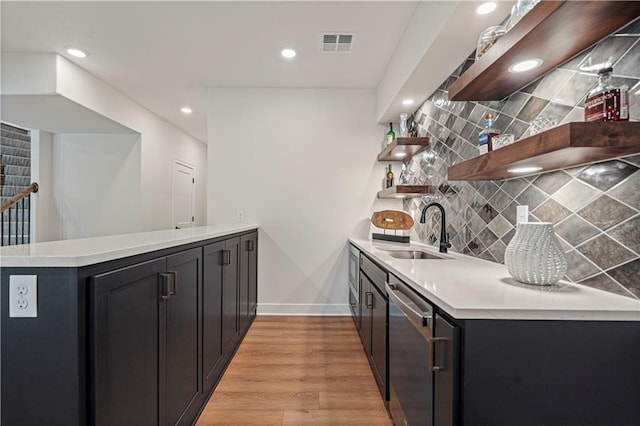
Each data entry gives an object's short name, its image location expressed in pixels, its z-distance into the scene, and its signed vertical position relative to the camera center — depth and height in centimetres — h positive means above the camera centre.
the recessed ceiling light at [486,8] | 156 +102
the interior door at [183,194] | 551 +26
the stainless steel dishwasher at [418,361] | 95 -55
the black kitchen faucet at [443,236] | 226 -18
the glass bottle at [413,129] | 316 +83
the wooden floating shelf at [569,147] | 93 +21
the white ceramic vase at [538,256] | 113 -16
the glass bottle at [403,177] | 330 +35
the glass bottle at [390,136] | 341 +81
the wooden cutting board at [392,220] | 304 -9
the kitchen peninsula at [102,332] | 89 -40
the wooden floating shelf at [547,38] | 101 +64
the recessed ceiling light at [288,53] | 286 +143
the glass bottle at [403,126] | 314 +84
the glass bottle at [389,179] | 350 +35
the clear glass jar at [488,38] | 146 +81
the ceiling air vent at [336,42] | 262 +144
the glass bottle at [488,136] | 156 +38
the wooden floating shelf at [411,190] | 286 +19
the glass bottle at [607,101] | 99 +35
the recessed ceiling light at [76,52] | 288 +144
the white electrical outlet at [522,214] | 154 -1
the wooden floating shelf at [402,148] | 282 +60
